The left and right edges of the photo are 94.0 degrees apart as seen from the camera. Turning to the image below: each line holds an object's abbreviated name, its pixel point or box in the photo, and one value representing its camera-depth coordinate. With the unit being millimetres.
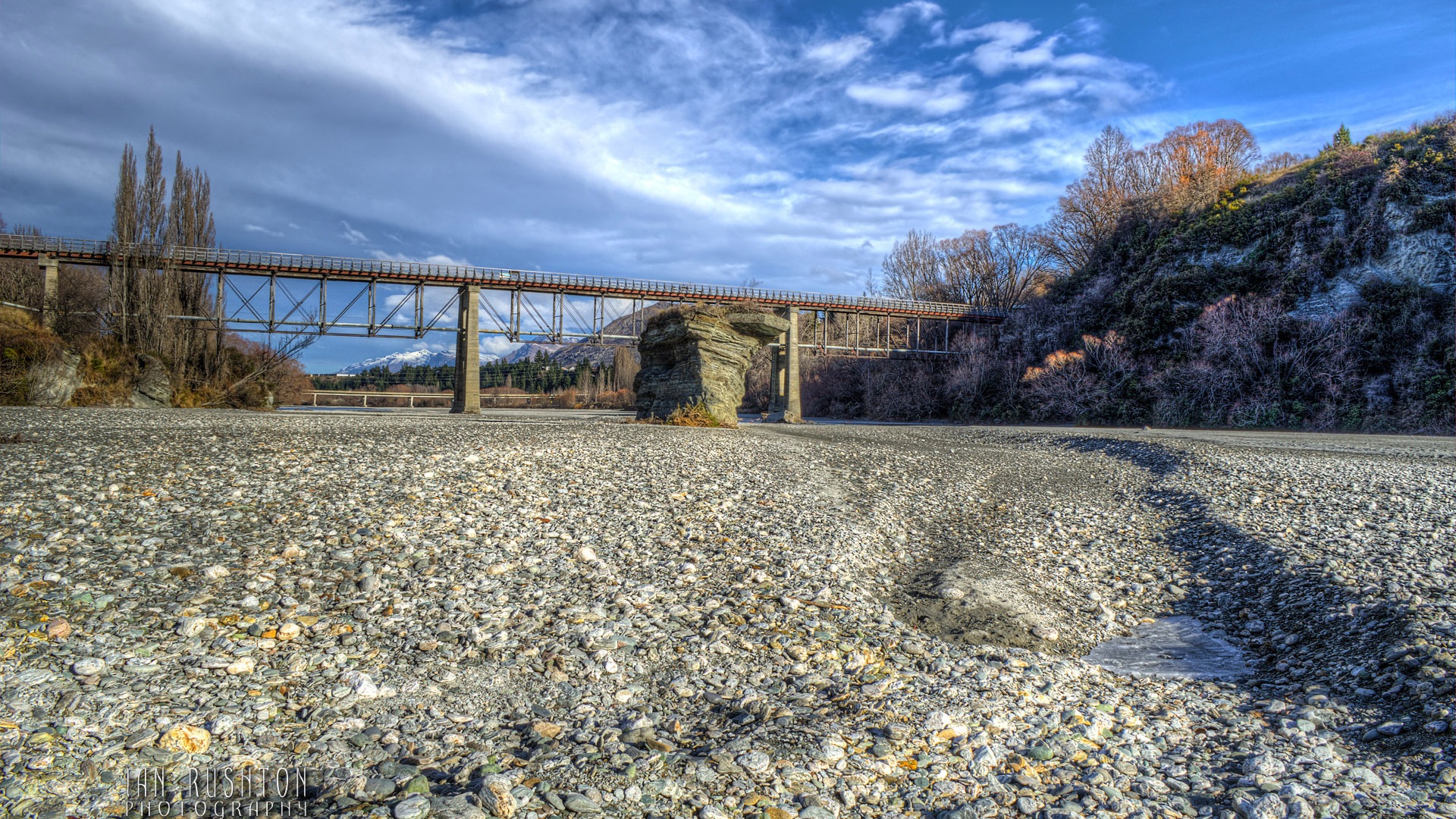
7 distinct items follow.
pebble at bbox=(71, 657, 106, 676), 4285
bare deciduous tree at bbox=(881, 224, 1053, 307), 68938
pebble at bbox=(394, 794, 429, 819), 3195
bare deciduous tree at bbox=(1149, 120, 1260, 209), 54281
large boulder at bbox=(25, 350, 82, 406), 24453
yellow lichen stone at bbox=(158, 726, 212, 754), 3662
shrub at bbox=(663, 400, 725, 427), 21469
